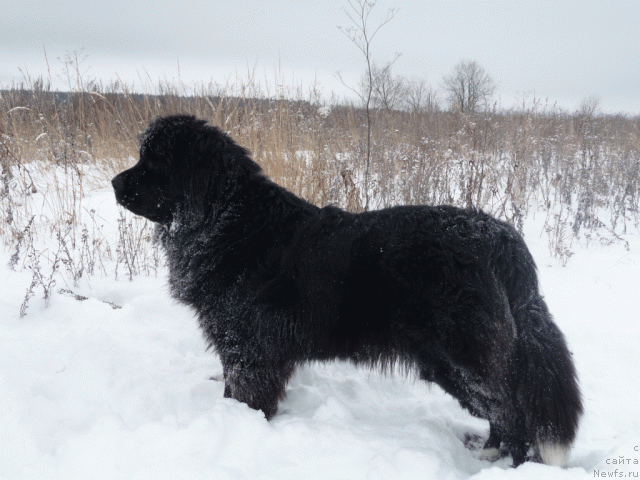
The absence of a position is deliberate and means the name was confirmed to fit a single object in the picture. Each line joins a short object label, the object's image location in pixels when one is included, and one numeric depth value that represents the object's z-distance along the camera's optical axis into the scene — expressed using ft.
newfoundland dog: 6.23
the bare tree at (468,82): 101.04
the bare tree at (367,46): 16.25
